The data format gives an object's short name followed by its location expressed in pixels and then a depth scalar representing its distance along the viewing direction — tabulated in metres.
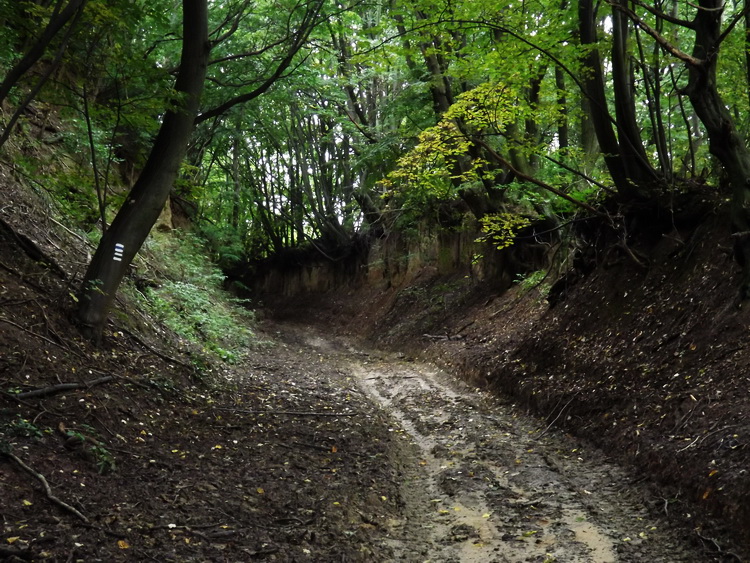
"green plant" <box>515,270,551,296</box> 13.36
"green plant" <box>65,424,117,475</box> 4.62
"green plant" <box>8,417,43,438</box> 4.45
